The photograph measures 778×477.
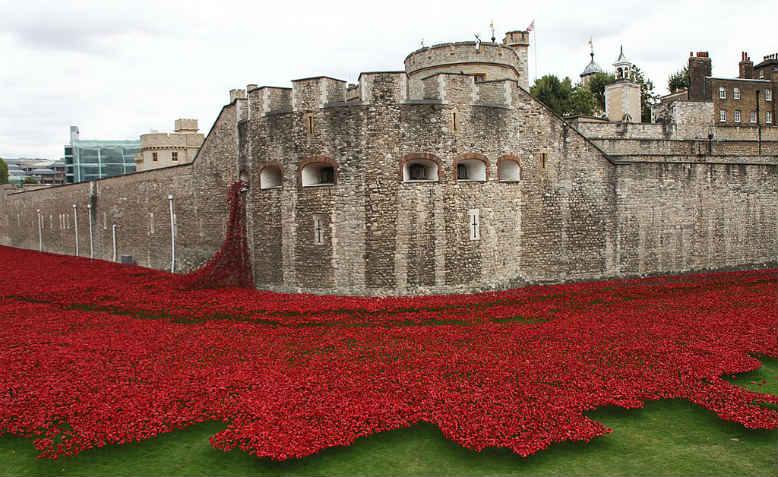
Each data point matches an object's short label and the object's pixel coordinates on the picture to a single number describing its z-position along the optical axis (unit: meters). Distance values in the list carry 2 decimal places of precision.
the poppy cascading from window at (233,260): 21.61
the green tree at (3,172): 93.69
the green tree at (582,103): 52.69
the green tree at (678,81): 60.25
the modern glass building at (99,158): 71.88
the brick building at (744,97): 47.28
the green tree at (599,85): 58.38
